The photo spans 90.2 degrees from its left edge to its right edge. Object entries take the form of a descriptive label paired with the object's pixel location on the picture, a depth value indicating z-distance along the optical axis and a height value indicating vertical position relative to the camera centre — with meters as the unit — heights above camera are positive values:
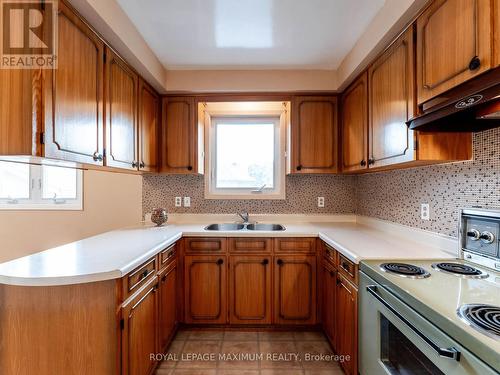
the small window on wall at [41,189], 2.76 +0.01
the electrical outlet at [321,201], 2.74 -0.13
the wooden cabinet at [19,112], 1.06 +0.34
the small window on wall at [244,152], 2.81 +0.43
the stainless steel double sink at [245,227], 2.61 -0.40
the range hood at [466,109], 0.89 +0.33
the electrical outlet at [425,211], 1.69 -0.15
